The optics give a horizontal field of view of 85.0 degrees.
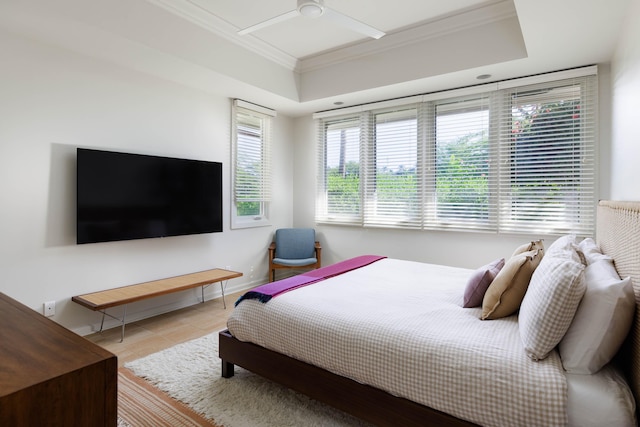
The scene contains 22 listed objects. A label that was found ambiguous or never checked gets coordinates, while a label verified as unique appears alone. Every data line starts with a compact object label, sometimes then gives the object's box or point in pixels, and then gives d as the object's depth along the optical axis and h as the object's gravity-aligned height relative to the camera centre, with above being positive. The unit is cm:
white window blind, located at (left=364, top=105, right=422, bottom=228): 426 +54
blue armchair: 468 -45
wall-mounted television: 297 +17
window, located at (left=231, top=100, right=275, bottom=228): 441 +66
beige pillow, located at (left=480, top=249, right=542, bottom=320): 183 -40
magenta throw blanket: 225 -49
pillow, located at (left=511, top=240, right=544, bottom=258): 219 -21
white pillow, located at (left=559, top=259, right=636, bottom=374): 128 -42
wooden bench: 285 -70
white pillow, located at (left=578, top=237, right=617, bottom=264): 187 -23
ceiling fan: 226 +136
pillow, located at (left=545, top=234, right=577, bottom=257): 186 -20
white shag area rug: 194 -112
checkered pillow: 137 -38
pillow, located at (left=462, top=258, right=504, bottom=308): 203 -43
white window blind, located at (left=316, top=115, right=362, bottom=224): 477 +61
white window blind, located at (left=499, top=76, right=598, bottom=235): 327 +56
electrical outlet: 285 -77
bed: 130 -66
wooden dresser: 75 -38
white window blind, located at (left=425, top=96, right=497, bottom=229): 377 +53
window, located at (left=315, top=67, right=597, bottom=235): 333 +62
